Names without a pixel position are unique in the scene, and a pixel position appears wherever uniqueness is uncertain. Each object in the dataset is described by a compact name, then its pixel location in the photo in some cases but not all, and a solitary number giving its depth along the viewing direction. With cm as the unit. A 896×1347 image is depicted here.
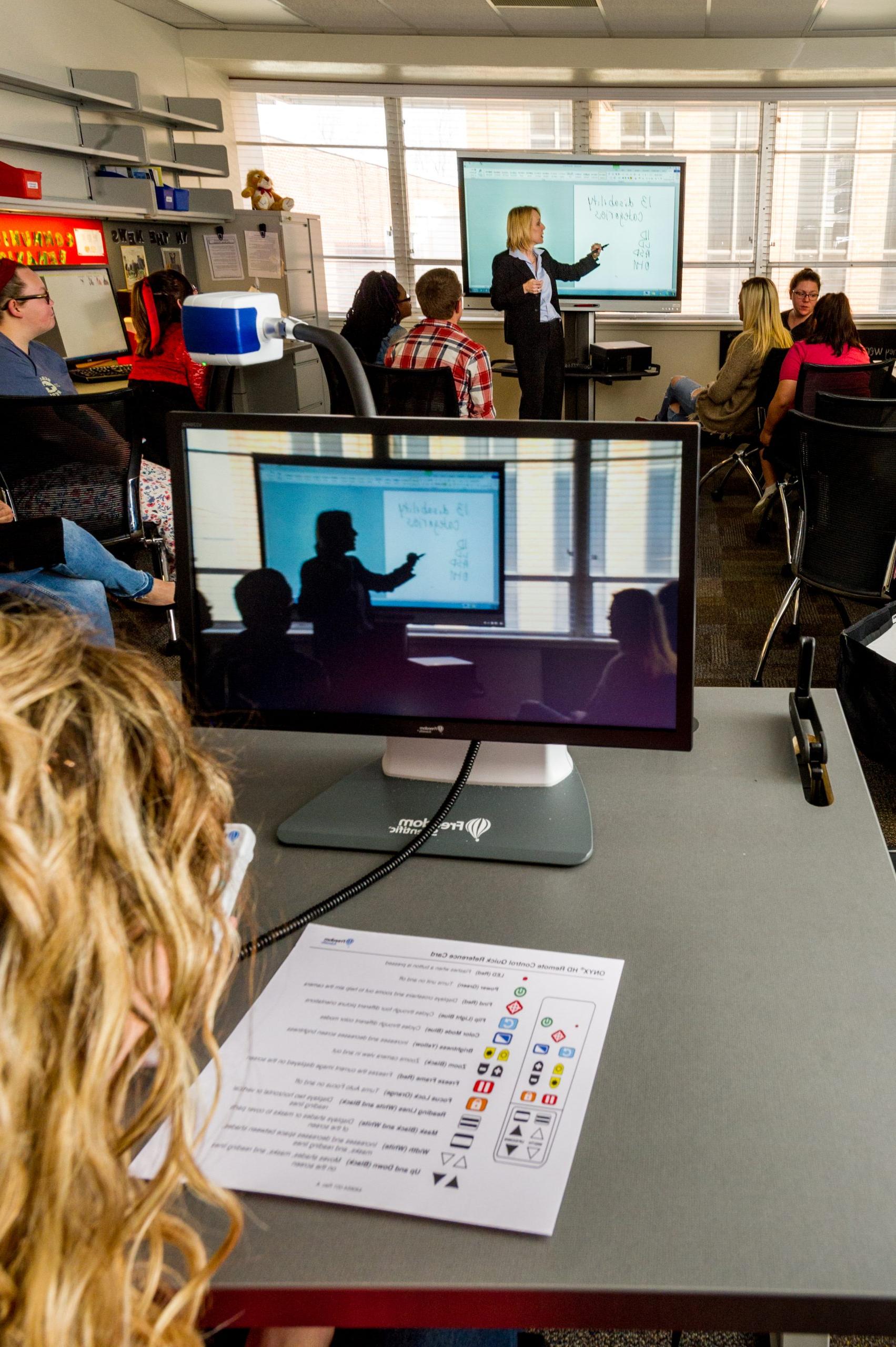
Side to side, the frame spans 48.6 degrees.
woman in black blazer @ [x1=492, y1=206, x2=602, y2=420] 532
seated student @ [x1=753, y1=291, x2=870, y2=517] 407
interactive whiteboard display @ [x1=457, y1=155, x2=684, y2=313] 652
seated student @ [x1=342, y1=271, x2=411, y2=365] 518
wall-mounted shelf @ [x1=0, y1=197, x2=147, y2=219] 413
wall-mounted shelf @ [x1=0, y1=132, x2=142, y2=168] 416
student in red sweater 466
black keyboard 476
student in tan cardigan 469
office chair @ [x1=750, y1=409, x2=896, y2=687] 253
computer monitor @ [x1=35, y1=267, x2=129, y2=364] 479
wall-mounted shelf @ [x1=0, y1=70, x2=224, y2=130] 434
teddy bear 636
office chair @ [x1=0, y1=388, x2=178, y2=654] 279
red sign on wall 459
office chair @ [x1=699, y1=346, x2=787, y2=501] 455
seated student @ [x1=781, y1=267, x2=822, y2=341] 544
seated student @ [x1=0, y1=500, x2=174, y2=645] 261
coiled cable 86
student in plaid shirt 388
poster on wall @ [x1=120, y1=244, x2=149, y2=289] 561
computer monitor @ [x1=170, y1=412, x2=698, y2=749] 92
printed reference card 63
